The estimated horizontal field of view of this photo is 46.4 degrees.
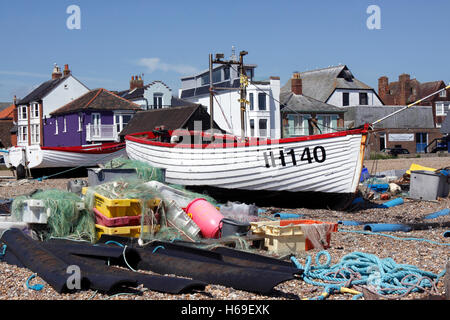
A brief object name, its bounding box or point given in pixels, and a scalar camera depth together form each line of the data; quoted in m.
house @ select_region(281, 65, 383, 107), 55.68
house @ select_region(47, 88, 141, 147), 44.25
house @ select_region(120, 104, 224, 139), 36.44
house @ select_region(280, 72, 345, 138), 49.41
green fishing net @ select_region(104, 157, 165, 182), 12.12
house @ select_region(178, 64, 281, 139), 46.62
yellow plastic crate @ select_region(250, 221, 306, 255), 7.52
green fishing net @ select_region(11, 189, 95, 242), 7.82
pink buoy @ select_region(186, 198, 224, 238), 8.55
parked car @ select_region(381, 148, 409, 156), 48.62
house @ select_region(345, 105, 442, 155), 54.22
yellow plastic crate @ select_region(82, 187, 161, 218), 7.74
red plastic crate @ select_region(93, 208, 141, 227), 7.73
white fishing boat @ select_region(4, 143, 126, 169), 25.05
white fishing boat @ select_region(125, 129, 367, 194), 12.90
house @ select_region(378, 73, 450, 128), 59.09
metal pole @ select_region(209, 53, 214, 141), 16.74
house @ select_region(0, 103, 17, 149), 60.39
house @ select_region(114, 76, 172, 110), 48.78
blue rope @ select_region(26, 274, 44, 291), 5.55
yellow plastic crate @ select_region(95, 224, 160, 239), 7.69
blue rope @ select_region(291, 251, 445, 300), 5.59
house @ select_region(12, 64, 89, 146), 49.44
